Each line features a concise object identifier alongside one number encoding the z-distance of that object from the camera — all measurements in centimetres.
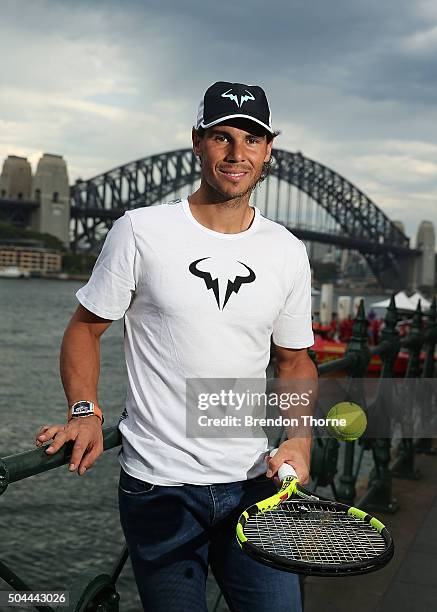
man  183
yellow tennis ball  286
